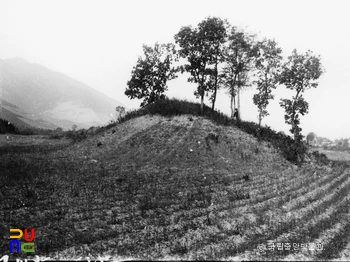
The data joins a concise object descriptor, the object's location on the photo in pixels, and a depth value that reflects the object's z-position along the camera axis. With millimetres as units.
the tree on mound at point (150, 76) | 39031
